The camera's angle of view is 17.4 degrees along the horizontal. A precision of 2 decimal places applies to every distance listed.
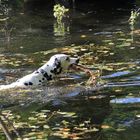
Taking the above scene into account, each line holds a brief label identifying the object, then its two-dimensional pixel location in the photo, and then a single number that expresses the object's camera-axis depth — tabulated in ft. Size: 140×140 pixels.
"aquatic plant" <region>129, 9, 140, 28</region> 50.61
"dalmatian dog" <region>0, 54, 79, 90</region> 31.67
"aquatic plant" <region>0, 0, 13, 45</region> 55.65
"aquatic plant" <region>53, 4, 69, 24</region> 60.22
